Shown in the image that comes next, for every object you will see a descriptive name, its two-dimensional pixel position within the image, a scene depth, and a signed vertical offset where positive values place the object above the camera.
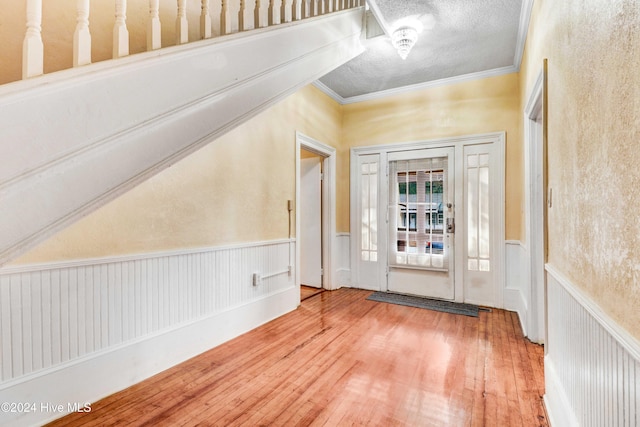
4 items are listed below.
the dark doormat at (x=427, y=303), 3.46 -1.09
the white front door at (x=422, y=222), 3.87 -0.10
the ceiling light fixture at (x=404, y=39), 2.65 +1.59
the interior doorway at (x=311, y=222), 4.42 -0.10
